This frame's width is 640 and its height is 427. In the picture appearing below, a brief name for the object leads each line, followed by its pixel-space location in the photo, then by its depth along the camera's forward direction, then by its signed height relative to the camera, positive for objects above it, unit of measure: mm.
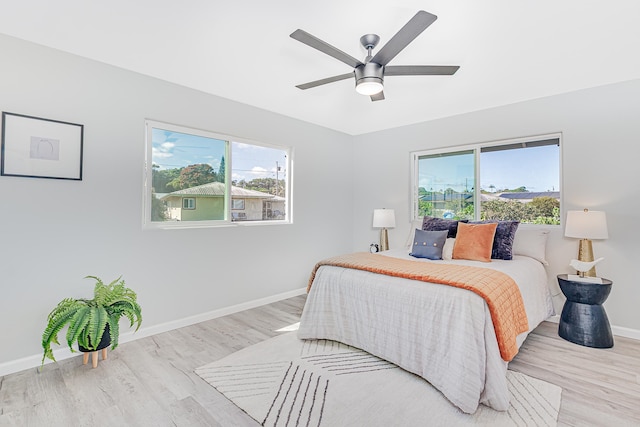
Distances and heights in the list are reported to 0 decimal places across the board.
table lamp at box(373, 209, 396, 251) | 4324 -19
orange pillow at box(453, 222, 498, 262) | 2957 -207
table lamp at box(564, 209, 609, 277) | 2750 -59
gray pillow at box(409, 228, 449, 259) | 3072 -240
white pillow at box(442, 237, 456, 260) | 3115 -286
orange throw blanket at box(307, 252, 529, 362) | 1917 -412
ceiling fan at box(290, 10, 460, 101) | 1838 +1052
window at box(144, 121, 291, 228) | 3049 +447
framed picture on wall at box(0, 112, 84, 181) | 2234 +523
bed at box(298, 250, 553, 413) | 1825 -735
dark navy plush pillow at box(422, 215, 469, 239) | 3429 -49
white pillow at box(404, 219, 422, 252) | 3803 -122
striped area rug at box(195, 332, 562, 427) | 1749 -1102
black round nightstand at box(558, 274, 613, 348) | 2635 -802
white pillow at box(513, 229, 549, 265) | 3153 -227
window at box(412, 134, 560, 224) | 3428 +496
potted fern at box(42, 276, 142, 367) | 2138 -717
